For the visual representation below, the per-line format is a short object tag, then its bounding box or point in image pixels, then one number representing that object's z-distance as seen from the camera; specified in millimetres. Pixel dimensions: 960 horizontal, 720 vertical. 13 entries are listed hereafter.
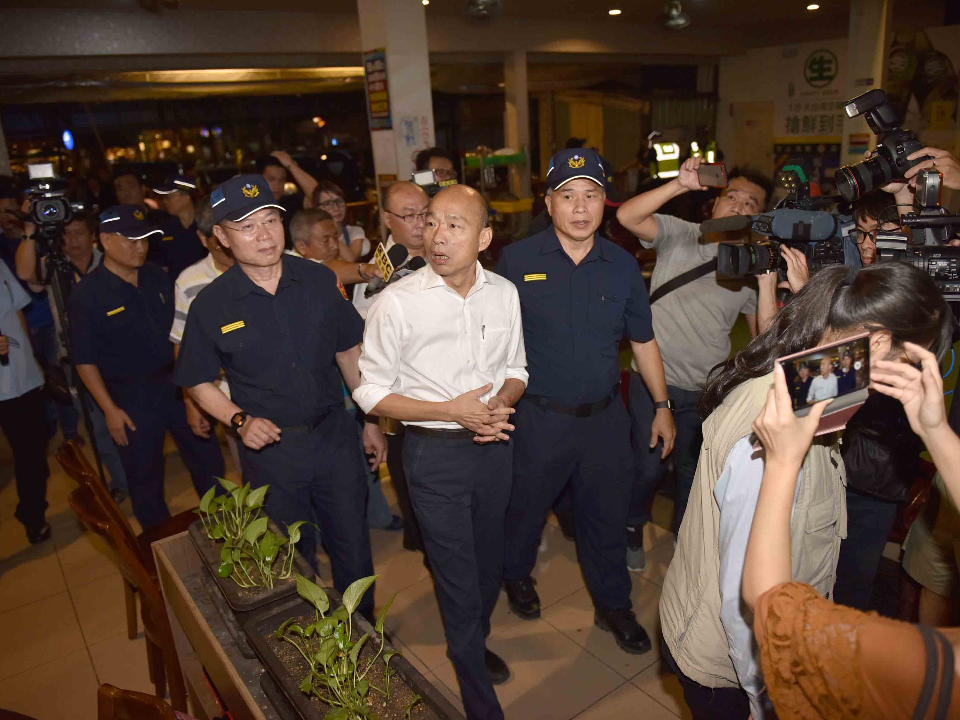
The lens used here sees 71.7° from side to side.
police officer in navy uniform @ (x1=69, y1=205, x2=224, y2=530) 3119
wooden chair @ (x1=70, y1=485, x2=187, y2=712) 2154
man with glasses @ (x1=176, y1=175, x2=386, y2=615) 2285
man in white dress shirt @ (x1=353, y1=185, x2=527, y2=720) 2072
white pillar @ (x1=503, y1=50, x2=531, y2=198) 10453
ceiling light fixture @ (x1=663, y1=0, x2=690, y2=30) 8079
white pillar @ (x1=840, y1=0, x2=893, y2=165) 9156
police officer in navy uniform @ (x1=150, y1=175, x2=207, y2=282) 4859
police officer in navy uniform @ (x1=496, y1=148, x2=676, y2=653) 2402
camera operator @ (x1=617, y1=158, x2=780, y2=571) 2869
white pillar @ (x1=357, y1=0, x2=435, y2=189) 5703
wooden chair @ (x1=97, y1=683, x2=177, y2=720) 1253
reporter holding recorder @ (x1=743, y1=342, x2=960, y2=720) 865
